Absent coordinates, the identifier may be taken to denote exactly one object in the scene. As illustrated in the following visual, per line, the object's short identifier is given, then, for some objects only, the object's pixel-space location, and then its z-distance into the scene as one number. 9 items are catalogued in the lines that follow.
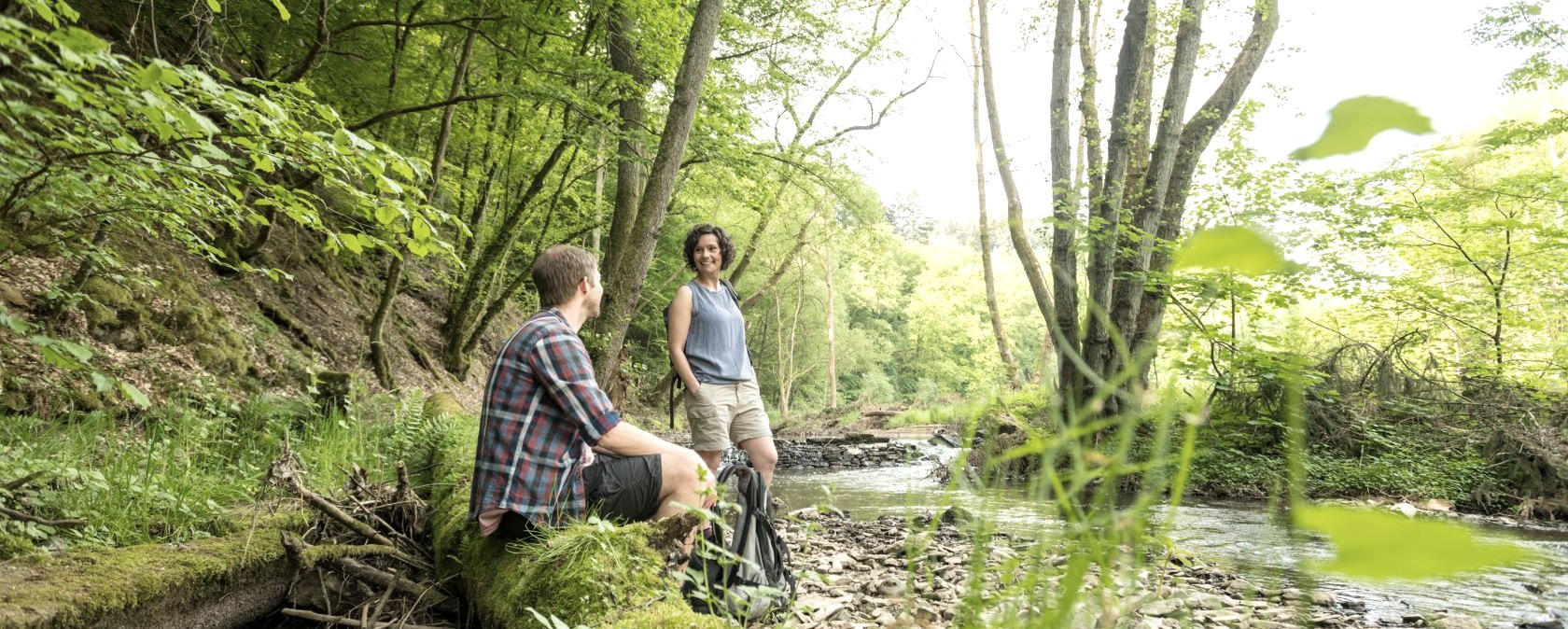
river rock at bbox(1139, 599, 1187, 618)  3.37
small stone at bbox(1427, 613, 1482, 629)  3.49
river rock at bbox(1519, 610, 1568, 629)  3.63
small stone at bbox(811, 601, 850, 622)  3.15
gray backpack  2.45
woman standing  4.54
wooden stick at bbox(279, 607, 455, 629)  2.73
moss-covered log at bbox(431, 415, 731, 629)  2.06
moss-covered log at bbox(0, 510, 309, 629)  2.20
